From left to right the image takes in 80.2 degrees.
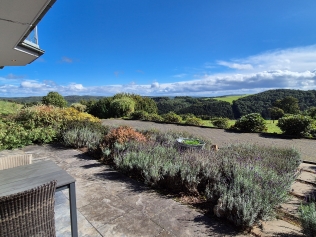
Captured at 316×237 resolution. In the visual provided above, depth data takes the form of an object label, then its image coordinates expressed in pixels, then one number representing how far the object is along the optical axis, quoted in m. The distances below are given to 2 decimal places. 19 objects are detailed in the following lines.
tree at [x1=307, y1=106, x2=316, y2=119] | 14.63
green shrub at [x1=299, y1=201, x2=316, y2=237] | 1.95
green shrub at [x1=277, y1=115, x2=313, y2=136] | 8.77
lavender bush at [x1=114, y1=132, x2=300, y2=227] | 2.40
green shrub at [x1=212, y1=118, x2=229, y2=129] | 12.28
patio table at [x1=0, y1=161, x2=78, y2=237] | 1.80
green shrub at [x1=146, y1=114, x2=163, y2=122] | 15.07
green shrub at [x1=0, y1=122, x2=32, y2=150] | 6.12
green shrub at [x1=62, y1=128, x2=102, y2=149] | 6.20
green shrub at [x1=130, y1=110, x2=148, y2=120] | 16.44
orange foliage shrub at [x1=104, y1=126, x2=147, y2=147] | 5.26
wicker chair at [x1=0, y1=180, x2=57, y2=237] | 1.28
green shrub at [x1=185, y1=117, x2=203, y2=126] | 13.49
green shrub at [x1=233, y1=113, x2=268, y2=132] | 10.00
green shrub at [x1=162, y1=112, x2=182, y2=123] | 14.46
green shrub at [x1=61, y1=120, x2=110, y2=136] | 7.15
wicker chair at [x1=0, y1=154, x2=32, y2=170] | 2.46
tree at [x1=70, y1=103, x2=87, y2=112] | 19.05
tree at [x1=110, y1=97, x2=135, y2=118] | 19.06
